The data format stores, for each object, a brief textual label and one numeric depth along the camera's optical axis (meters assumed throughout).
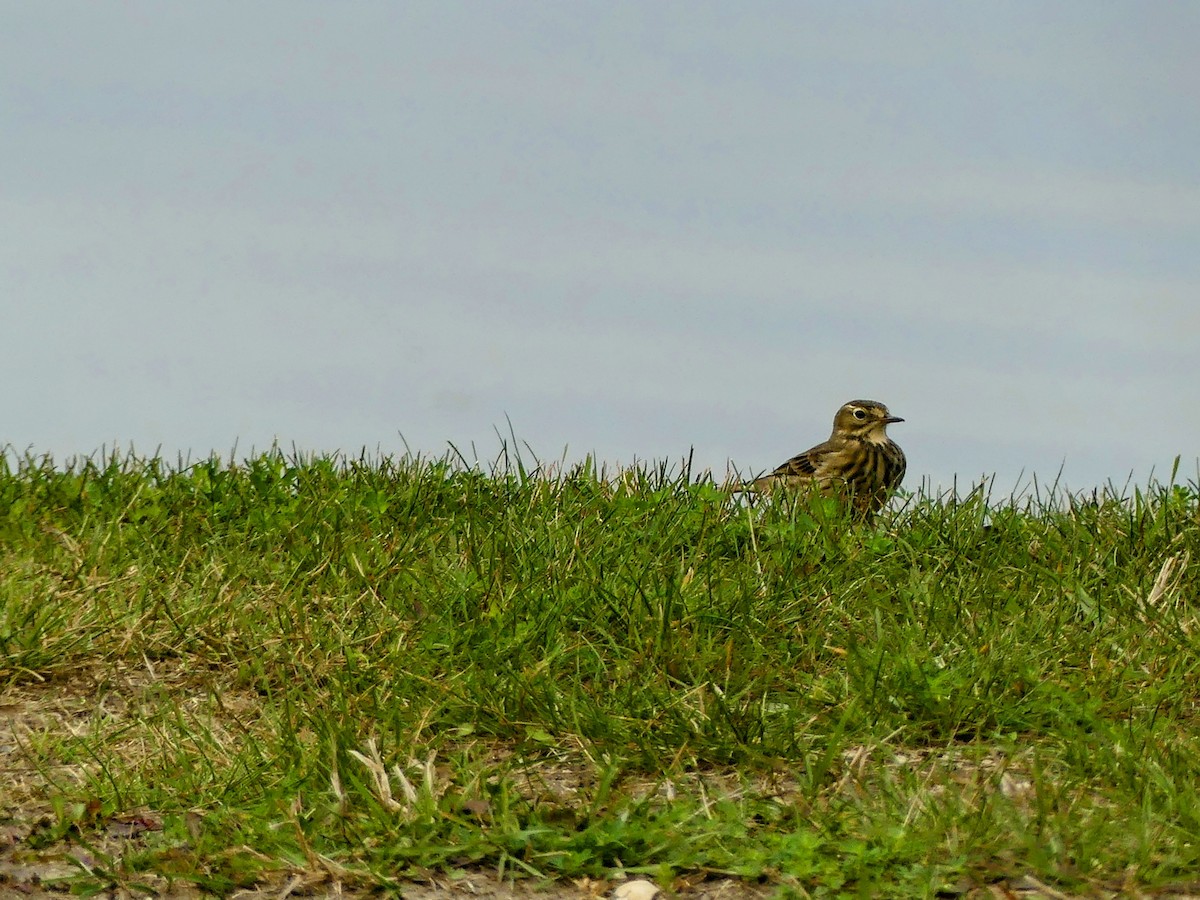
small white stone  9.75
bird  22.02
